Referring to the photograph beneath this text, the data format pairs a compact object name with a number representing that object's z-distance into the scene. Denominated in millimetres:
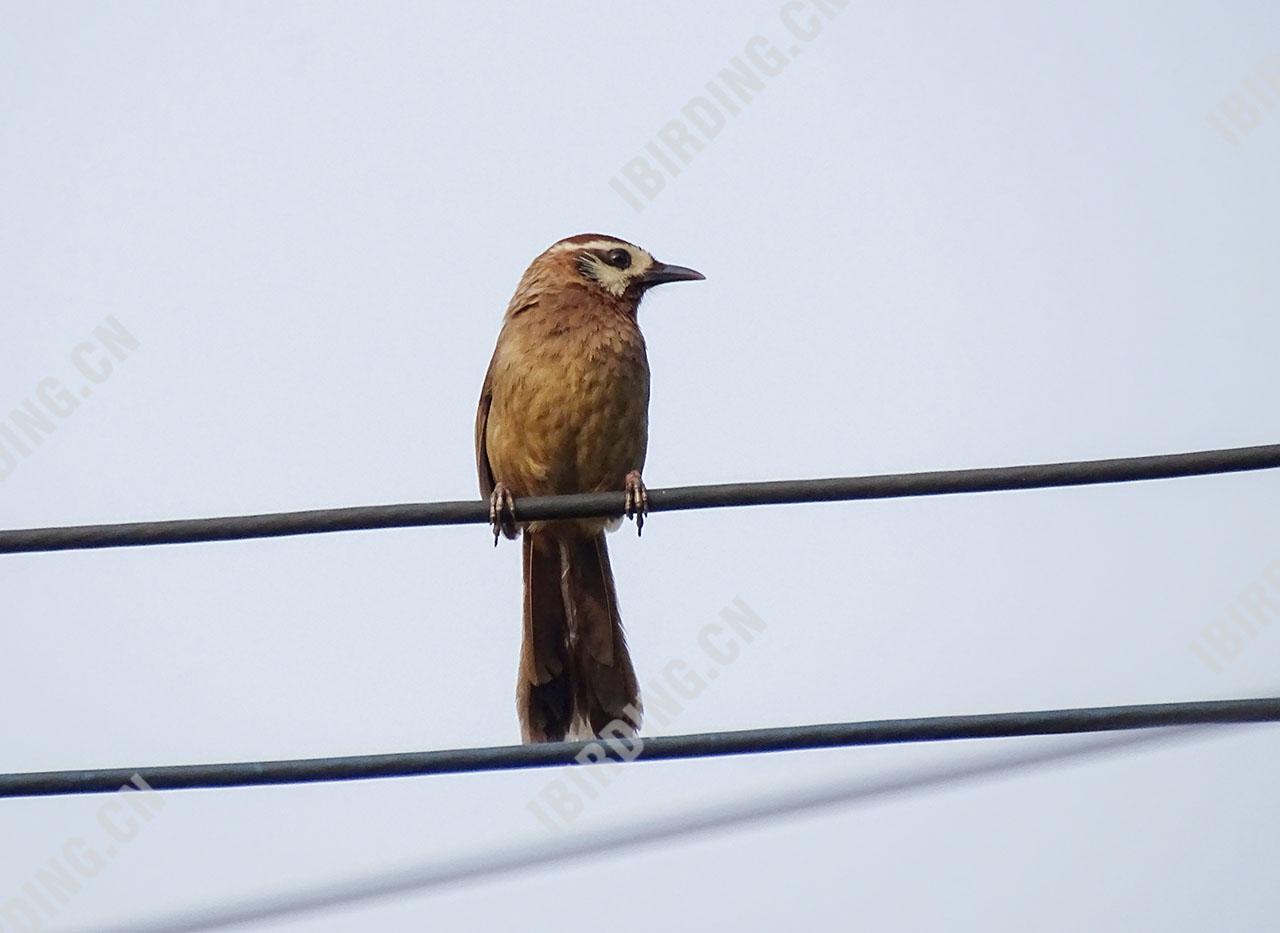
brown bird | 14180
